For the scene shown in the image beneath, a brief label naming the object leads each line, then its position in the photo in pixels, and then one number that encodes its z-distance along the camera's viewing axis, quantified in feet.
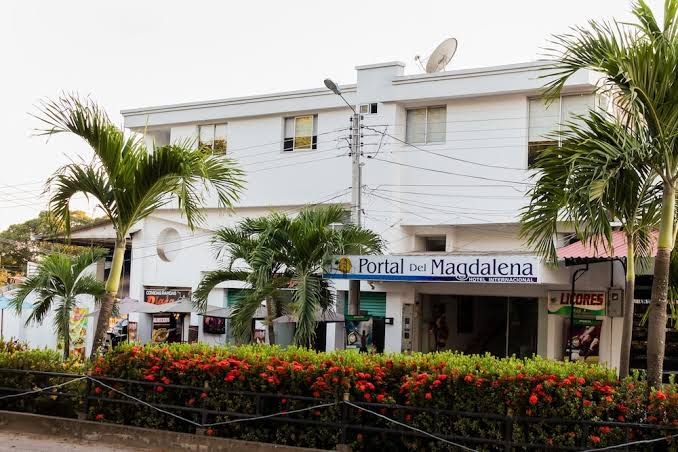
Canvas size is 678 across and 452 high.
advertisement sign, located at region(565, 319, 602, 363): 65.57
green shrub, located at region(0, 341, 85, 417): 39.68
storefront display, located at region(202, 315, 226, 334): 87.30
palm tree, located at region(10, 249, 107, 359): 61.11
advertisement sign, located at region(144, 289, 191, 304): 93.09
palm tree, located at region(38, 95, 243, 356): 38.42
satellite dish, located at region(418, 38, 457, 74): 81.51
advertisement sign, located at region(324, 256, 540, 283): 56.89
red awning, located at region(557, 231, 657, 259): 51.62
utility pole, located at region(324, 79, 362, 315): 63.36
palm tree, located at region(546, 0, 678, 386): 26.96
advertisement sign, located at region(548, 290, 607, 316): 64.59
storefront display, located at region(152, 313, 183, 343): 89.20
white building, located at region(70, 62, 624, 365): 71.41
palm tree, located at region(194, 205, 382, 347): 49.57
